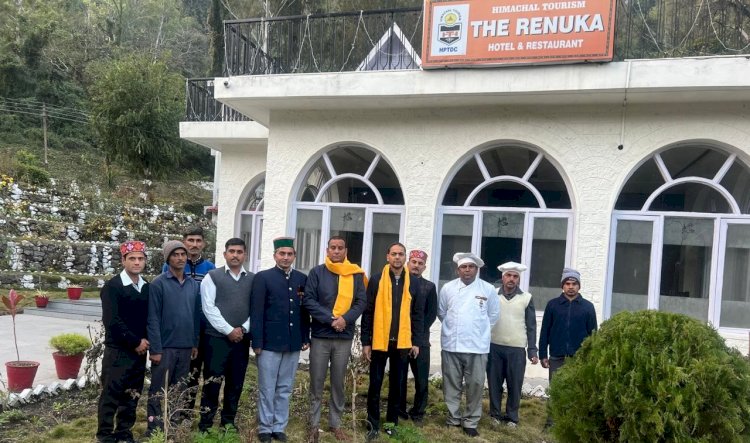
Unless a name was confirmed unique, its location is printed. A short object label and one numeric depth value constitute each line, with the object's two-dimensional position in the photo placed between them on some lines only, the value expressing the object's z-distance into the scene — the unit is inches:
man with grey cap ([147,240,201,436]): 181.0
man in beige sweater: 229.3
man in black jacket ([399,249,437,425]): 220.7
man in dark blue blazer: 189.0
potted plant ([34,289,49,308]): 495.0
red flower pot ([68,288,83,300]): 539.5
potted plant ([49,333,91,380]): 258.7
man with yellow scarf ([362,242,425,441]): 207.2
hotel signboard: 268.8
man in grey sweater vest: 187.5
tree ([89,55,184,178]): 886.4
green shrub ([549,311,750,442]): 148.3
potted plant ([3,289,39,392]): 235.9
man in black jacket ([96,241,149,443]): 175.0
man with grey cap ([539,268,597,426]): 222.1
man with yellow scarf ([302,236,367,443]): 195.3
